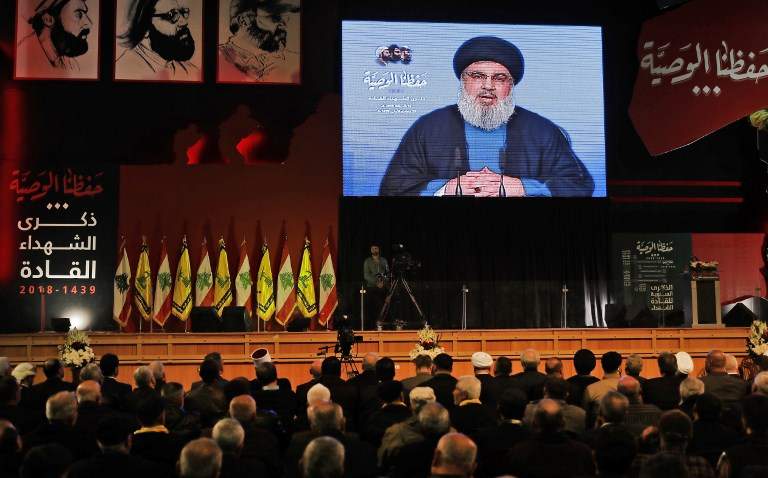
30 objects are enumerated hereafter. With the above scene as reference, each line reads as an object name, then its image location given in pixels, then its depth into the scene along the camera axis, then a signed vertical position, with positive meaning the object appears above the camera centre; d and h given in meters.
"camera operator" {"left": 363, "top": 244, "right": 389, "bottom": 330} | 12.08 +0.41
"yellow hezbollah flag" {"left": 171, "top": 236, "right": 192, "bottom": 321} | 12.30 +0.35
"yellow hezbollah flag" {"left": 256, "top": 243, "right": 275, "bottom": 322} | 12.45 +0.30
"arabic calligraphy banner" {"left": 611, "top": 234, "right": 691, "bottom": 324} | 13.37 +0.63
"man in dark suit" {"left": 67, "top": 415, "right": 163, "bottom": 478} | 3.28 -0.56
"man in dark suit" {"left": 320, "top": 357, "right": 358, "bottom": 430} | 5.91 -0.55
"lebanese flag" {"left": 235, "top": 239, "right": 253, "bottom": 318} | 12.45 +0.40
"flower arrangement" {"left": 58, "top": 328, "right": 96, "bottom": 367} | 9.46 -0.39
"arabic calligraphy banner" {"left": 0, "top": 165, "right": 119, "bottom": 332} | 12.45 +0.96
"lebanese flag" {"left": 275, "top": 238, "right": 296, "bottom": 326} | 12.46 +0.29
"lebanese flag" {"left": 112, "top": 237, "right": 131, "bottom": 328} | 12.11 +0.29
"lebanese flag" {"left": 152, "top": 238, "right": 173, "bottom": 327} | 12.23 +0.30
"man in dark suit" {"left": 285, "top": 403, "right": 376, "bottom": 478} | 4.01 -0.63
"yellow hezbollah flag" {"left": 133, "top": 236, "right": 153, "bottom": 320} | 12.19 +0.38
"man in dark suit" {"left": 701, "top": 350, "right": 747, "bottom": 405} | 6.06 -0.51
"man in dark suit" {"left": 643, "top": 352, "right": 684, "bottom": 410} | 5.95 -0.53
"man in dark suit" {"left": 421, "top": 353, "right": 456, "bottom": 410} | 5.68 -0.47
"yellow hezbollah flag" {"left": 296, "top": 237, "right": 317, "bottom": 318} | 12.51 +0.33
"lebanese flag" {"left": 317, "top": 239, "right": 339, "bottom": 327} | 12.55 +0.28
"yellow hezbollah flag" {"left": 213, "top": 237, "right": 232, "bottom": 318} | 12.34 +0.41
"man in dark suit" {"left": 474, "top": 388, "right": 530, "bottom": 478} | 4.16 -0.63
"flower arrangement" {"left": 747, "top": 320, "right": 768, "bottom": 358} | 9.88 -0.34
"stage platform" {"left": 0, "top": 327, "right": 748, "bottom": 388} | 10.33 -0.40
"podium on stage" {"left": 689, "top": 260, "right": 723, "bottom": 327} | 11.69 +0.12
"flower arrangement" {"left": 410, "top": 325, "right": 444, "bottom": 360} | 9.21 -0.35
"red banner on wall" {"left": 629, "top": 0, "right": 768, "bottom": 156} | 14.00 +3.85
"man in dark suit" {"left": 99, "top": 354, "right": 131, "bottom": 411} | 5.32 -0.49
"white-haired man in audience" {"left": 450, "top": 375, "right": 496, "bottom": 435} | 4.83 -0.55
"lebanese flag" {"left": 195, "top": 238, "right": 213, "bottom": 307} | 12.40 +0.42
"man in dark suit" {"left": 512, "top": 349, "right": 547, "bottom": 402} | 5.79 -0.47
